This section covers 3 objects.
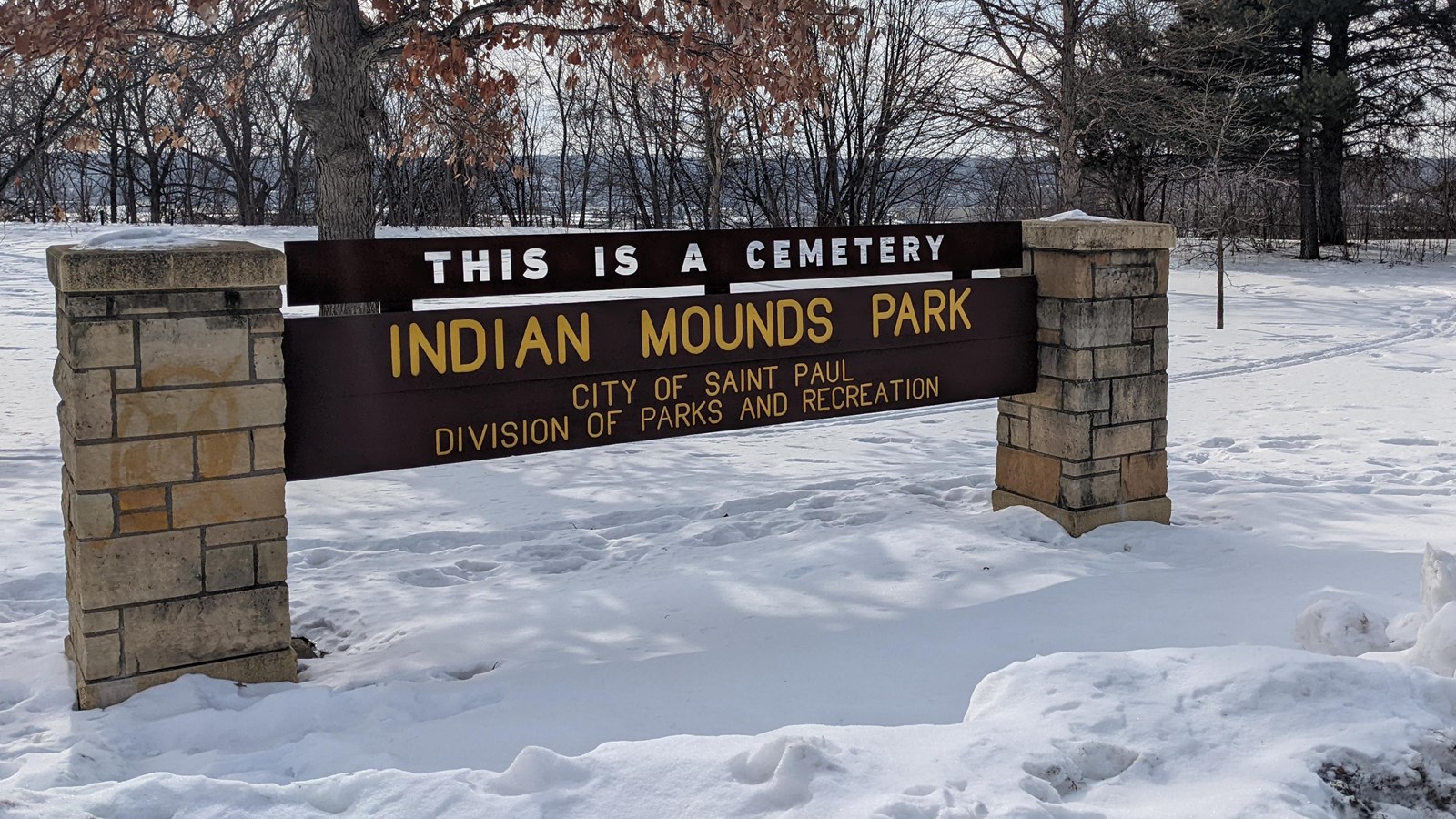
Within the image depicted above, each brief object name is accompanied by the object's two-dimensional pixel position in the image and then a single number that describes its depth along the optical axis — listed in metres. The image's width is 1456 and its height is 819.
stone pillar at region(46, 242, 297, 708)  4.03
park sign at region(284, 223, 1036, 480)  4.58
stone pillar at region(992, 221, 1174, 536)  6.16
